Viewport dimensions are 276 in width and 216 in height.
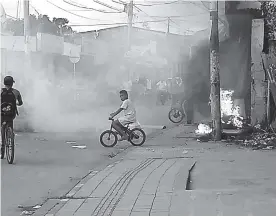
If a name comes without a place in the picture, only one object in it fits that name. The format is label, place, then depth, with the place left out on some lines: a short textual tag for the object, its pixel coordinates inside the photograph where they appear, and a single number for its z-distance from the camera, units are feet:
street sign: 96.40
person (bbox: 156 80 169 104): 122.83
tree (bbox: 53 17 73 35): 165.58
